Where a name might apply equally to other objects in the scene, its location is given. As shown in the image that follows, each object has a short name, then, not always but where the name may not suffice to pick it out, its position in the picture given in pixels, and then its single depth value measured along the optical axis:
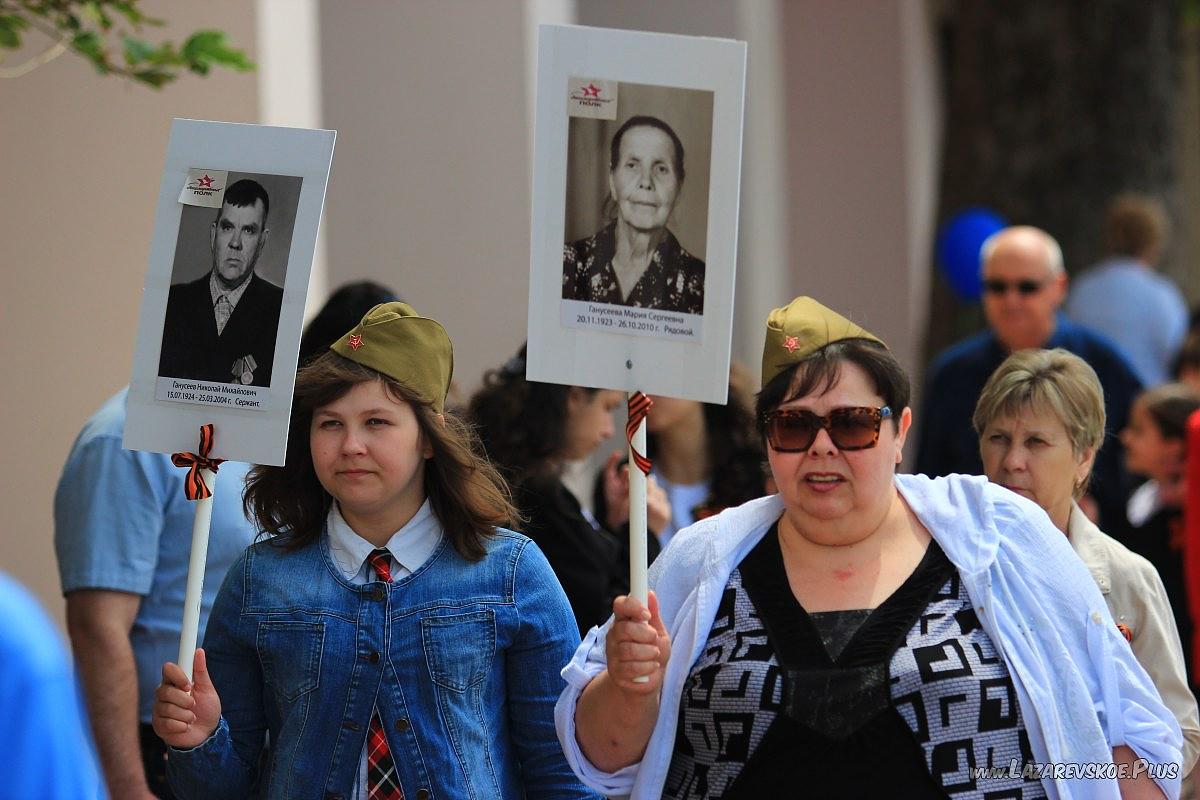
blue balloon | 20.33
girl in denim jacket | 6.52
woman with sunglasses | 6.35
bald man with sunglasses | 12.23
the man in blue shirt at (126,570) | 7.95
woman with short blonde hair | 7.57
